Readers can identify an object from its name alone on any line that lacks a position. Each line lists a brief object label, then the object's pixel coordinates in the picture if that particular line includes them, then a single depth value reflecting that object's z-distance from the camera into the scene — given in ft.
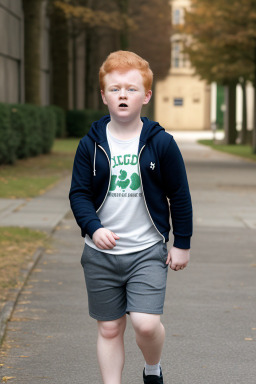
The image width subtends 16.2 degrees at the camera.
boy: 13.24
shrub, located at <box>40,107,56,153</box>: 93.27
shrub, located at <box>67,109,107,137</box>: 151.23
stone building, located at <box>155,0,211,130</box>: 272.51
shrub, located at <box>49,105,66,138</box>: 142.20
